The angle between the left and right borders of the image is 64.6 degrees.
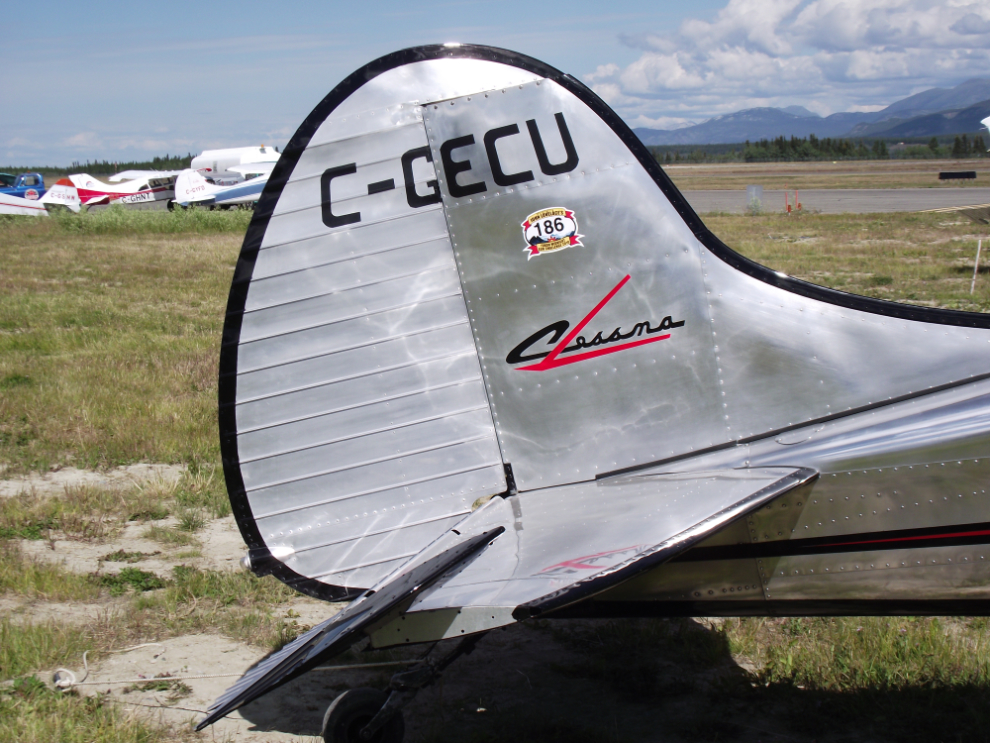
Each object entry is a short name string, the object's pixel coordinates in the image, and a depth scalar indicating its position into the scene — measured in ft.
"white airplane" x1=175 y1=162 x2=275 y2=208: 128.26
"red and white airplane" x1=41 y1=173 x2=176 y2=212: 136.98
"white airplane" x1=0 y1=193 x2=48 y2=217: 124.57
